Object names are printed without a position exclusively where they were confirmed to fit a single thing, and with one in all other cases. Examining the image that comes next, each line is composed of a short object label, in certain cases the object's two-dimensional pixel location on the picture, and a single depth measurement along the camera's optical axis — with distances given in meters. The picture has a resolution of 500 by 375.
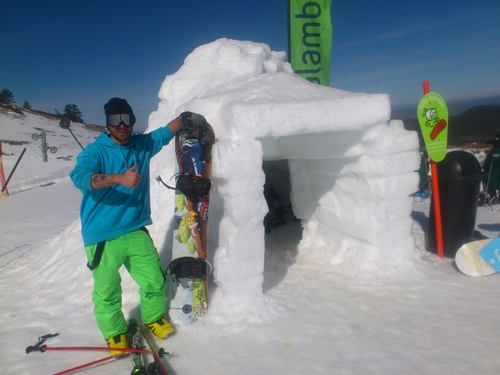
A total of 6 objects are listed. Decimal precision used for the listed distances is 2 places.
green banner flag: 7.55
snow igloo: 2.96
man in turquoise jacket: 2.56
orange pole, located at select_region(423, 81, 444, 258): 4.14
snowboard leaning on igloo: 2.94
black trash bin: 4.07
